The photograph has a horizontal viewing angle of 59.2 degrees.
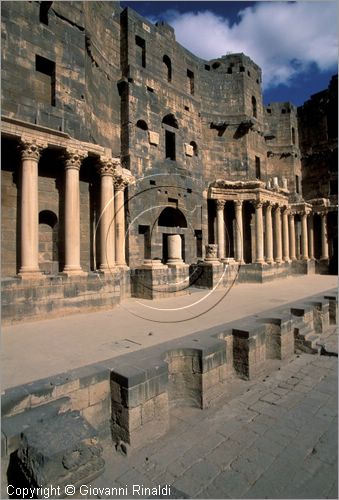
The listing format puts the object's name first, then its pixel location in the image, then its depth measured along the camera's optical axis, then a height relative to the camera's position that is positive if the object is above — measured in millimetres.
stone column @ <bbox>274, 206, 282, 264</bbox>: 23016 +1911
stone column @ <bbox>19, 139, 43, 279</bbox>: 8422 +1457
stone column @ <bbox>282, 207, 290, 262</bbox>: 24266 +1595
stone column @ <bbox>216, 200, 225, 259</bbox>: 21234 +2111
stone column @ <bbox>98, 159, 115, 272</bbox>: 11055 +1741
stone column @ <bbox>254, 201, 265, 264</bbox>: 20172 +1721
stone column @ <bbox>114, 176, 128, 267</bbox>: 13234 +1660
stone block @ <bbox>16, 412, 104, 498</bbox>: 2982 -2032
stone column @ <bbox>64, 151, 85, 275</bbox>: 9414 +1539
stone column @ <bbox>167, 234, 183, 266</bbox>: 14070 +352
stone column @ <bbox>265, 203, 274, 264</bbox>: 21422 +1559
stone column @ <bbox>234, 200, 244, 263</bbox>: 20886 +1529
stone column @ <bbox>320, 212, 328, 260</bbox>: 26875 +1519
